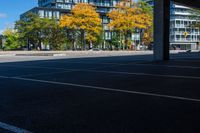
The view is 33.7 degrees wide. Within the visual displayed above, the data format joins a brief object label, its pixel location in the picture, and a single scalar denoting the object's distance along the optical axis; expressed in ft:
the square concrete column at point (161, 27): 78.12
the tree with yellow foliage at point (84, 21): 233.55
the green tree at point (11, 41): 288.71
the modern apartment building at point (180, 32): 409.90
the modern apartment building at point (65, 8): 335.88
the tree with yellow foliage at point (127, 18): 238.68
